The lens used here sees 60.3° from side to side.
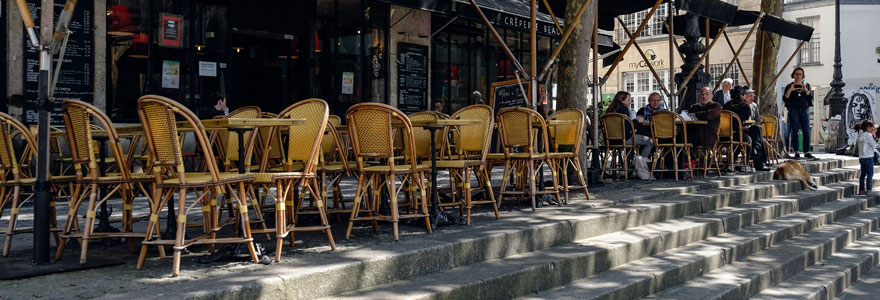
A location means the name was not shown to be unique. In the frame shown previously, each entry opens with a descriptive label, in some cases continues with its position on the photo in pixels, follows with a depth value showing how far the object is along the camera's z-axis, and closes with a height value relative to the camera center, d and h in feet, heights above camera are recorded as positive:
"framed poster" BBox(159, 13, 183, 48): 34.83 +5.24
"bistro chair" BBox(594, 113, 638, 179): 32.65 +0.33
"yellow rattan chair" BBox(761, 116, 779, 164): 42.88 +0.72
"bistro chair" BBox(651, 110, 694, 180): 32.63 +0.34
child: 36.86 -0.18
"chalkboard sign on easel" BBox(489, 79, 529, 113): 40.16 +2.66
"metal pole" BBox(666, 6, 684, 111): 37.93 +4.24
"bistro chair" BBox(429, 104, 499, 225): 19.66 -0.20
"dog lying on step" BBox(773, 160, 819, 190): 35.47 -1.31
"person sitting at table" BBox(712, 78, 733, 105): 44.09 +3.05
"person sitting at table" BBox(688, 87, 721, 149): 33.91 +0.90
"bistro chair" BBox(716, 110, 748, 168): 35.58 +0.38
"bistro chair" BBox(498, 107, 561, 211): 22.76 +0.10
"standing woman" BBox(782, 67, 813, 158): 45.24 +2.58
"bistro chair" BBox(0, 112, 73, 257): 15.40 -0.76
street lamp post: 68.58 +4.13
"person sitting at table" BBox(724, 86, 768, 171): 37.37 +0.95
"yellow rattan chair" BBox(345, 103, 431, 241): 17.28 -0.07
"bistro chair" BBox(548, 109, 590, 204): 24.47 +0.26
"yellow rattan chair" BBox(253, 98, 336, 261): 14.70 -0.36
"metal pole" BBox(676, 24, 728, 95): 38.45 +3.32
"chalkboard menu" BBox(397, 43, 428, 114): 46.91 +4.17
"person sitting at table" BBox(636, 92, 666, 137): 35.38 +1.82
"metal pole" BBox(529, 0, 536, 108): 26.37 +3.02
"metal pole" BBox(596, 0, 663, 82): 32.54 +4.95
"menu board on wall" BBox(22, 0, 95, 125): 30.50 +3.24
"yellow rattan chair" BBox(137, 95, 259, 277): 13.26 -0.61
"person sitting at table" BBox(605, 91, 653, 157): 33.65 +1.61
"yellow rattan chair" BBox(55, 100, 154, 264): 14.30 -0.66
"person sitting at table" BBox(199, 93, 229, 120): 30.04 +1.54
